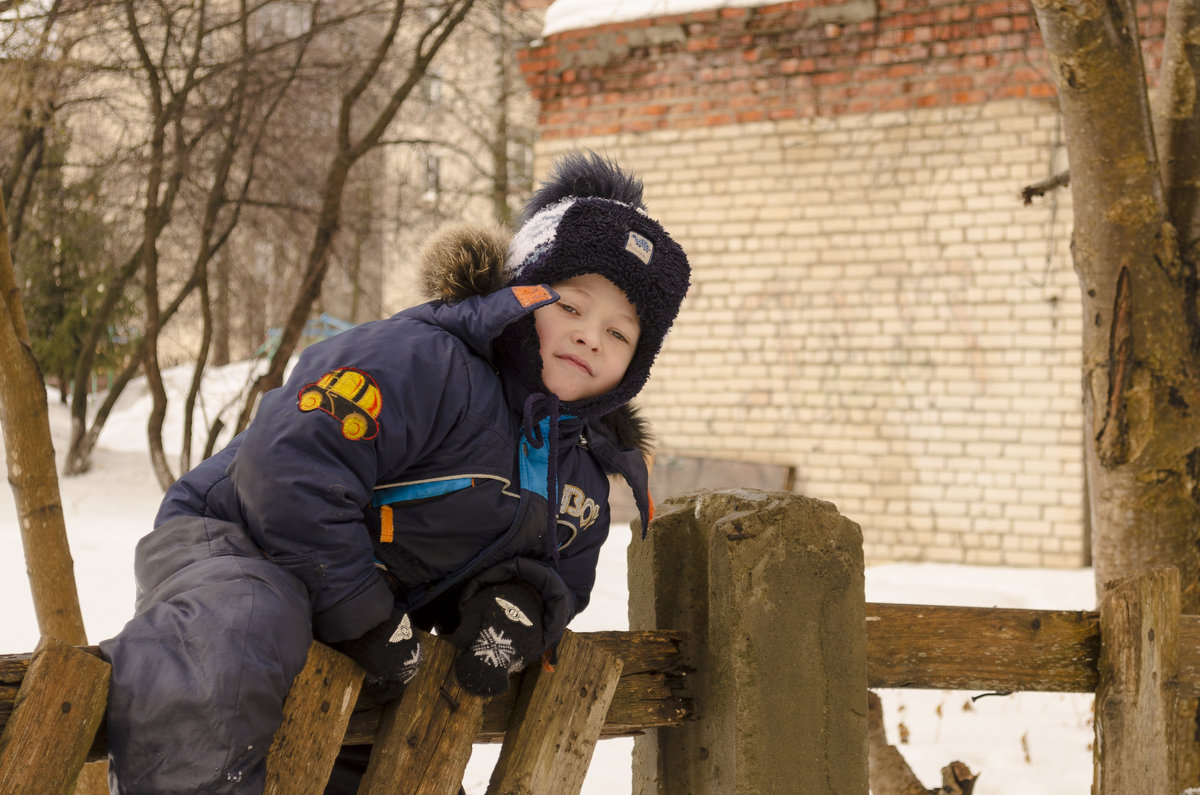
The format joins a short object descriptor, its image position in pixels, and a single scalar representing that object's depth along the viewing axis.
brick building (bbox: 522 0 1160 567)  7.32
